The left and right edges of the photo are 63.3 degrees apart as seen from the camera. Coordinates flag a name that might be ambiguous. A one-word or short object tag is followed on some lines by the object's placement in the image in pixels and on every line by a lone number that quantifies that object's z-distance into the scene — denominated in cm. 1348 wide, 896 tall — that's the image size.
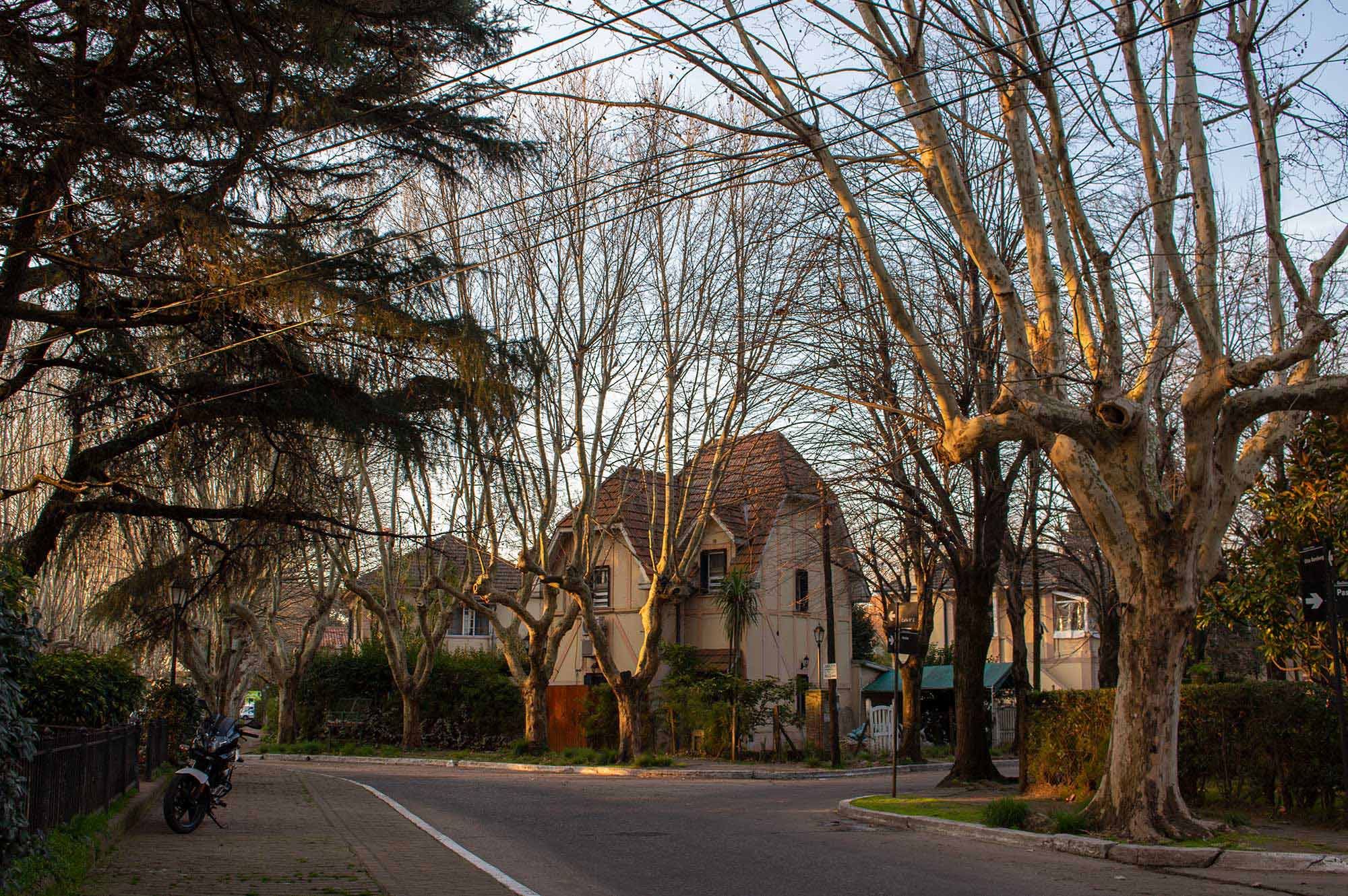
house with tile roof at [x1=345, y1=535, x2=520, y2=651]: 3052
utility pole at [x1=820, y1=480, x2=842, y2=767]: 2706
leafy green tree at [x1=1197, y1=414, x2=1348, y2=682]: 1352
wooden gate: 3412
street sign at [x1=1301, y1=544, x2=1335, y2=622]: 1193
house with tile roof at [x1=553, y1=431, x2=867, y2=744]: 3338
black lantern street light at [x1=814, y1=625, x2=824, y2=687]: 3017
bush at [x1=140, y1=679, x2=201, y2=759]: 2119
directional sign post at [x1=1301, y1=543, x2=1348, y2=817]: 1164
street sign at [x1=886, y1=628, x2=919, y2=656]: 1878
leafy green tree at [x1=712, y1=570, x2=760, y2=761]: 3300
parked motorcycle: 1238
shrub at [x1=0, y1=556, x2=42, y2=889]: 593
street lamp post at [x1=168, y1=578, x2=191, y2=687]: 1480
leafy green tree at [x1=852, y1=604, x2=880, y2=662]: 4632
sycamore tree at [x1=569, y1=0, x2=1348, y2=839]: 1123
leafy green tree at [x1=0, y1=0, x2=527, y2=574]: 969
